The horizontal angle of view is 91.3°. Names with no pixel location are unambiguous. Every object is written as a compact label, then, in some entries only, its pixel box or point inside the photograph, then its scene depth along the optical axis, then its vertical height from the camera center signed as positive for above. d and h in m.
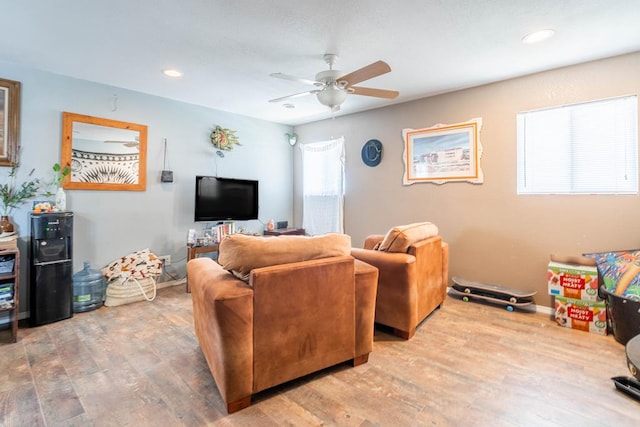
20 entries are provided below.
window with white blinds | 2.73 +0.67
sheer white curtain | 4.81 +0.48
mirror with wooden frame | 3.24 +0.67
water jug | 3.13 -0.78
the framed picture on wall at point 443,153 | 3.53 +0.77
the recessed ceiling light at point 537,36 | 2.33 +1.39
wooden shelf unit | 2.46 -0.57
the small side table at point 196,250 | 3.79 -0.43
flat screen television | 4.12 +0.23
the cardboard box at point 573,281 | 2.65 -0.54
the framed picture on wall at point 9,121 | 2.86 +0.85
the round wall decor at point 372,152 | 4.34 +0.90
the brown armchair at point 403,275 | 2.46 -0.47
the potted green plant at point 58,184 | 3.05 +0.29
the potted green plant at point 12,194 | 2.82 +0.17
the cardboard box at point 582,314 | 2.59 -0.82
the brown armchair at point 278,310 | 1.62 -0.54
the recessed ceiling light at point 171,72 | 3.07 +1.42
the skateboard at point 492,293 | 3.08 -0.78
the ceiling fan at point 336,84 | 2.42 +1.10
